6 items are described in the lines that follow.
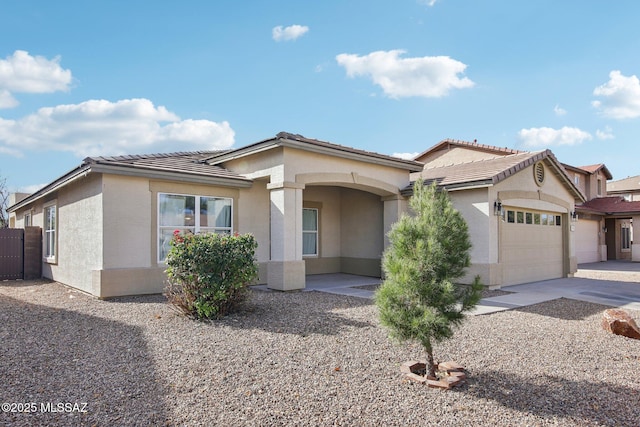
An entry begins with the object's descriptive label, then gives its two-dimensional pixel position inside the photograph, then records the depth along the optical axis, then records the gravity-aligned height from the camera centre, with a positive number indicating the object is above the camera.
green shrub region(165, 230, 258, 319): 7.31 -0.86
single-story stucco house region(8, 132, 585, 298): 10.11 +0.50
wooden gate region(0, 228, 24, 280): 15.05 -1.02
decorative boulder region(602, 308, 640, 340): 6.95 -1.77
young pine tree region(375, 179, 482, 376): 4.54 -0.59
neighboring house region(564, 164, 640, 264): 24.30 +0.44
